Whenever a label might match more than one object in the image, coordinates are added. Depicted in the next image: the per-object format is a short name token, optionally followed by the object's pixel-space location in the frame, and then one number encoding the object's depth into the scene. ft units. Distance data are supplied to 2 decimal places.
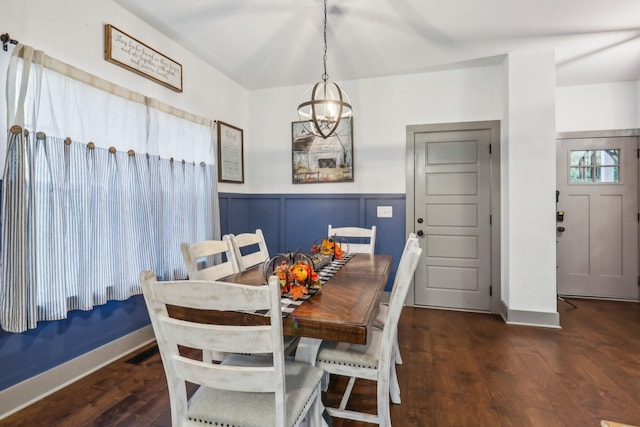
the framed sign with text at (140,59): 7.67
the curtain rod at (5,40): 5.81
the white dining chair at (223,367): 3.20
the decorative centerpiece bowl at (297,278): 4.92
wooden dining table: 3.94
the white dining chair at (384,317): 6.12
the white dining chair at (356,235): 9.73
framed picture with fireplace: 12.64
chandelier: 6.80
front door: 12.76
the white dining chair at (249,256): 7.23
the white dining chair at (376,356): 4.58
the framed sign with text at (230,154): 11.96
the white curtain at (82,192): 5.89
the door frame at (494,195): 11.30
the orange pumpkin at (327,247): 8.02
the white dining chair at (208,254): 5.99
